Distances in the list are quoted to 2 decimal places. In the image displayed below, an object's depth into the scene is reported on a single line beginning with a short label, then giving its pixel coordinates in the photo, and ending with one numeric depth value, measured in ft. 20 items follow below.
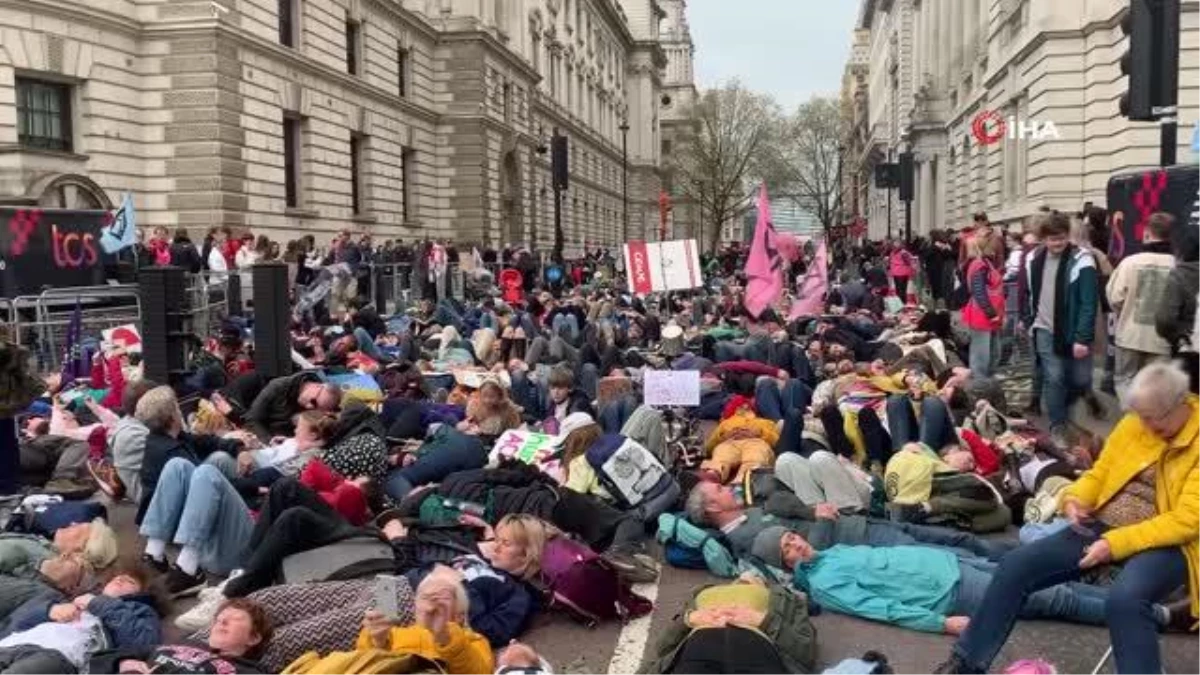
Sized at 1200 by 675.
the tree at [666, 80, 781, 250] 260.01
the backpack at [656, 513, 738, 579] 22.97
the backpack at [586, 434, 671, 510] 26.27
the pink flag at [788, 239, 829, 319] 54.19
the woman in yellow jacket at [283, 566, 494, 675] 14.93
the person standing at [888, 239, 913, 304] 84.02
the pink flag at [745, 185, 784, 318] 48.39
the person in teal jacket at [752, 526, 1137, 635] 19.45
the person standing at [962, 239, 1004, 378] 39.52
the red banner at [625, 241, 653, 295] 60.85
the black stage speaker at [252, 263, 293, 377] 35.63
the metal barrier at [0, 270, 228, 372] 45.32
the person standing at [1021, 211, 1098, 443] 31.35
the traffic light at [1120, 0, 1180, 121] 32.04
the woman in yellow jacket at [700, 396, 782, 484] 29.09
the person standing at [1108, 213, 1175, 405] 29.55
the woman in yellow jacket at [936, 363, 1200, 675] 14.10
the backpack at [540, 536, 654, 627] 20.68
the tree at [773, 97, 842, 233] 299.58
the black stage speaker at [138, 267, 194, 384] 32.65
